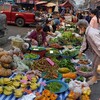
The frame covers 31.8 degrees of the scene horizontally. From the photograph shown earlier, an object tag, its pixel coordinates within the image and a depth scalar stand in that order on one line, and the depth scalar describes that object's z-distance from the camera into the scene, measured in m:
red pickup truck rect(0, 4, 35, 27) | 14.30
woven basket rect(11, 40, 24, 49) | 4.97
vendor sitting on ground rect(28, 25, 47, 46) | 5.48
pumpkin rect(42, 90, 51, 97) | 3.04
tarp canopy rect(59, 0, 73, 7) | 24.19
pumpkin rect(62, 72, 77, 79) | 3.82
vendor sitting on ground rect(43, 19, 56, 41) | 6.83
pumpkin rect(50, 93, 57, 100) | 3.00
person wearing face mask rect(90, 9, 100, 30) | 4.43
